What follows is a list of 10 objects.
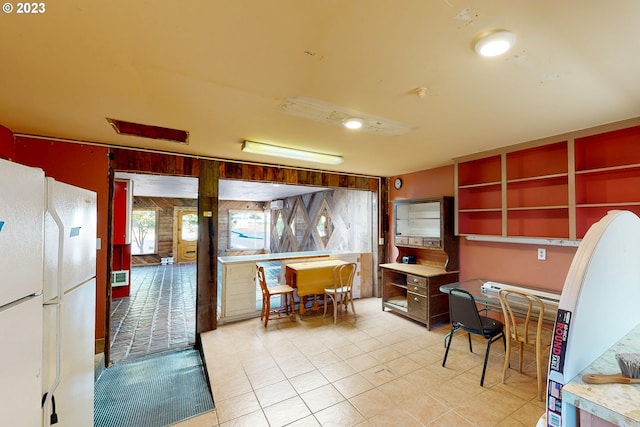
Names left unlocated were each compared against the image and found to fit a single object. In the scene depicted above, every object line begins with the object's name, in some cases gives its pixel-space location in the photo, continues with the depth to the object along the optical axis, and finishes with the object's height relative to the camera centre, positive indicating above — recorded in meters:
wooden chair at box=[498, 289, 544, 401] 2.20 -0.94
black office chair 2.42 -0.95
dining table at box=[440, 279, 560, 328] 2.39 -0.78
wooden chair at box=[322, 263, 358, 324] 3.84 -0.96
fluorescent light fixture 2.90 +0.82
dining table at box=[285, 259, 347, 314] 3.89 -0.86
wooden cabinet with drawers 3.58 -1.04
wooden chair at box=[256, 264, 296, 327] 3.68 -1.13
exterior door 9.44 -0.60
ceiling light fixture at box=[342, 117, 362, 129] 2.20 +0.84
